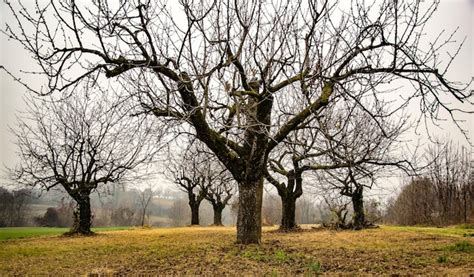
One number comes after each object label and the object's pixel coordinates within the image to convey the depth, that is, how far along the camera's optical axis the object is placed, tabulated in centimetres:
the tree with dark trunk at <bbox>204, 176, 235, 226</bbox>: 2512
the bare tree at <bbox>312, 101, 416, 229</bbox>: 1220
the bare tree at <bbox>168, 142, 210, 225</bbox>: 2356
